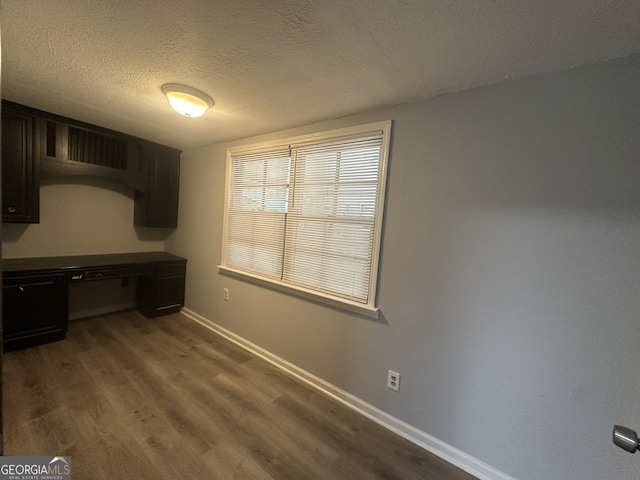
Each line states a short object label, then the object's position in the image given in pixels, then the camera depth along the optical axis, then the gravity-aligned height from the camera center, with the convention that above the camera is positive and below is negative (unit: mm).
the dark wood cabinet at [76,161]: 2459 +420
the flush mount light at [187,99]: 1864 +765
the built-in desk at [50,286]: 2408 -821
